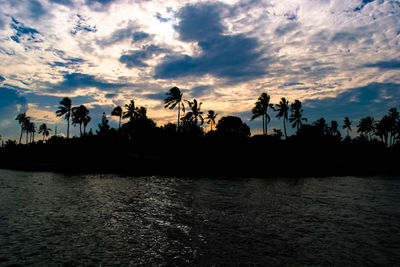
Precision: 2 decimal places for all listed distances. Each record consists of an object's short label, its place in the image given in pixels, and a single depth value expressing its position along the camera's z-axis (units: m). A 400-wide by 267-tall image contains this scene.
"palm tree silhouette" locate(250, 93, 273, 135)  68.19
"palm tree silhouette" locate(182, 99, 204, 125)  79.50
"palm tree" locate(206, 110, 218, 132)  103.19
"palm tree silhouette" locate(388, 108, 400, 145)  92.46
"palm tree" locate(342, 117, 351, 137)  126.06
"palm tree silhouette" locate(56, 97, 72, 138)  84.34
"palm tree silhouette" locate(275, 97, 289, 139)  75.38
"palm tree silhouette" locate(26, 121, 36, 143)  131.20
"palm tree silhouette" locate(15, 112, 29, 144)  128.45
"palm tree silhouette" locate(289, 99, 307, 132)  81.69
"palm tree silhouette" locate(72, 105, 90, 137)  92.38
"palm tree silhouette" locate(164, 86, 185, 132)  65.94
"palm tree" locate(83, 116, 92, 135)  104.82
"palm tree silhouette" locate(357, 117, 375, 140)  110.69
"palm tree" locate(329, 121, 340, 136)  124.45
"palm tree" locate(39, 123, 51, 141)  145.57
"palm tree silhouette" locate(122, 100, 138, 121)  88.38
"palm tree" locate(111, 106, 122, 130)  94.25
